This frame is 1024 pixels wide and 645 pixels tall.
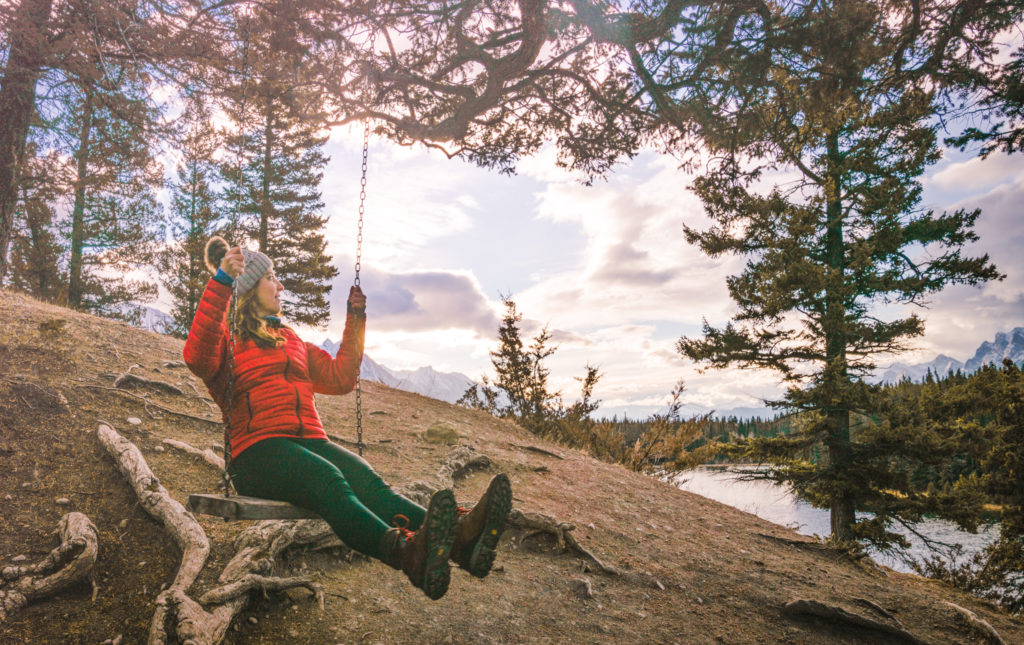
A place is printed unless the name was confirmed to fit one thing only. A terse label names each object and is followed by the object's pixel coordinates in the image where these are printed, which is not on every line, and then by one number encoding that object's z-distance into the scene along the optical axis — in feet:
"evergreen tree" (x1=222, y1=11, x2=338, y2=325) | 55.98
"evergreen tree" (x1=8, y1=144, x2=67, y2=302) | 47.37
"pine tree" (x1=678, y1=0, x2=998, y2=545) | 39.78
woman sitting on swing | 8.10
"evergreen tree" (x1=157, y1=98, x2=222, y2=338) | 57.82
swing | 7.95
